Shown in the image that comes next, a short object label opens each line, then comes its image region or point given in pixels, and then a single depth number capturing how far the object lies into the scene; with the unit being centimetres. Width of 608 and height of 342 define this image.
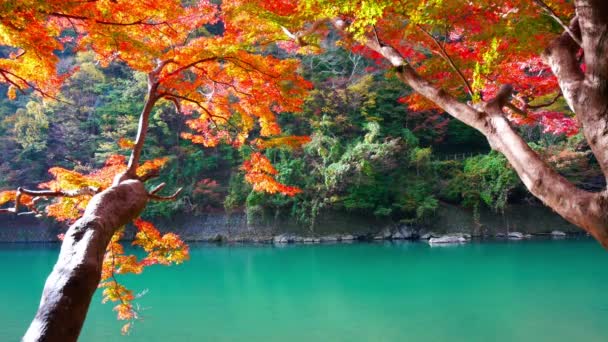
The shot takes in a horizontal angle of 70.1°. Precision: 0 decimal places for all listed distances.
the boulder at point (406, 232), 1389
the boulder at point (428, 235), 1353
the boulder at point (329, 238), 1399
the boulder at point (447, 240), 1288
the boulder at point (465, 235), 1327
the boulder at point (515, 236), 1311
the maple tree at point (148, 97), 173
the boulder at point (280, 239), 1421
